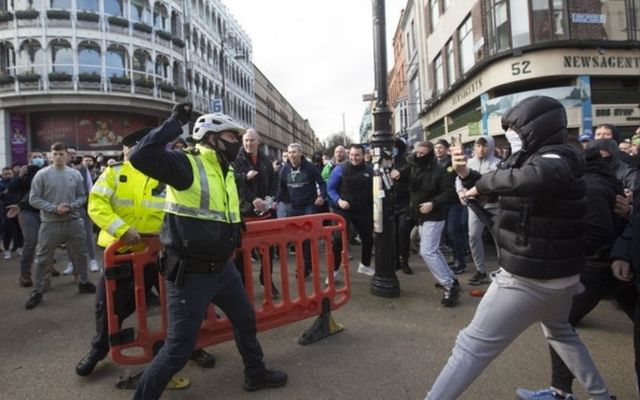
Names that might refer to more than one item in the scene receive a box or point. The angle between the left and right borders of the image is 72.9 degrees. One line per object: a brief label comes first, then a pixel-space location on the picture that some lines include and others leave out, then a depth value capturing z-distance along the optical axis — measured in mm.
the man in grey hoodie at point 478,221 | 5859
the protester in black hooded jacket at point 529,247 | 2266
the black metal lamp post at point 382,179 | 5398
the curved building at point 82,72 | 25750
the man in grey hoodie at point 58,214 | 5539
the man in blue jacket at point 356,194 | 6195
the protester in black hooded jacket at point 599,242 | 3236
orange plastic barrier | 3168
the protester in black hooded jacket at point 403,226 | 6836
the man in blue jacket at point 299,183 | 6844
